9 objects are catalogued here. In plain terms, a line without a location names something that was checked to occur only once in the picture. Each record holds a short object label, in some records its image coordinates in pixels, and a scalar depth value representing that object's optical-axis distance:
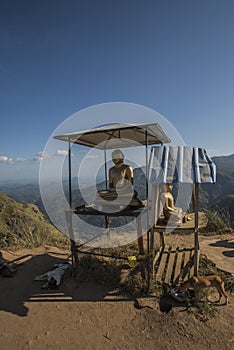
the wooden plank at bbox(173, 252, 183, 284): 4.62
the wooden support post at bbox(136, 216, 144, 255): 4.64
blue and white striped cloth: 3.90
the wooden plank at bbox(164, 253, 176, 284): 4.62
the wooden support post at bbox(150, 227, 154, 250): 4.42
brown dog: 3.77
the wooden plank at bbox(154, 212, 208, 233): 4.21
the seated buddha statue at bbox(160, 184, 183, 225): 4.41
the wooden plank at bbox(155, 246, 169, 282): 4.70
